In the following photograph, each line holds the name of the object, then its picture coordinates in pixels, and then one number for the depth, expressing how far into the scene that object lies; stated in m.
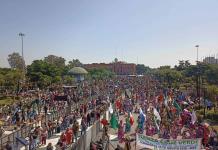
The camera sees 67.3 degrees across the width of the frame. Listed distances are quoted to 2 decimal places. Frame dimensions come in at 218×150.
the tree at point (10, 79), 26.85
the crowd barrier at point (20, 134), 8.44
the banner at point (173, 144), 6.42
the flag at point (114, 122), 11.32
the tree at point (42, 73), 29.24
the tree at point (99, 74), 56.55
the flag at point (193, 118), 10.32
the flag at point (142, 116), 11.00
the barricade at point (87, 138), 7.36
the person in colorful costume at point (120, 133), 10.26
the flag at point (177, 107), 13.65
